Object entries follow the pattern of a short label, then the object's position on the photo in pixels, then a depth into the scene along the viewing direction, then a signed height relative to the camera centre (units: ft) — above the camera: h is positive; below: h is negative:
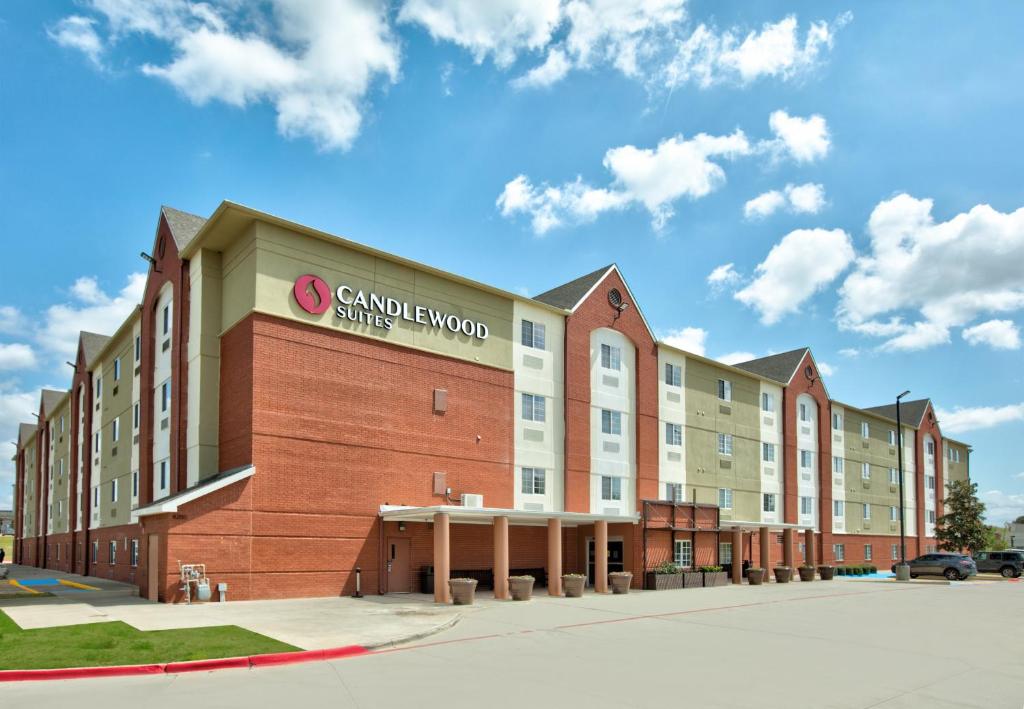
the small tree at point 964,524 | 210.38 -21.68
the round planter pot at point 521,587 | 85.81 -15.57
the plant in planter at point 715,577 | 119.34 -20.25
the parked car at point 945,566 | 154.10 -24.20
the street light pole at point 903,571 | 150.00 -24.13
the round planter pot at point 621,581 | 101.19 -17.54
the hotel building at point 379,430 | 85.92 +1.51
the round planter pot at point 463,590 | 80.07 -14.86
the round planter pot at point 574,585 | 92.89 -16.53
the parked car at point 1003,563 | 166.30 -25.49
